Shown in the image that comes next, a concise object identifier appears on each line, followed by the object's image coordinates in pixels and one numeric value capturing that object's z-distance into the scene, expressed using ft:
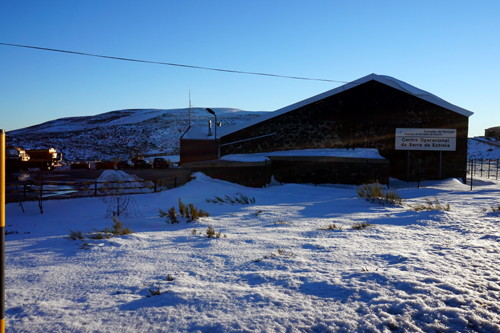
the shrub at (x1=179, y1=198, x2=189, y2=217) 28.84
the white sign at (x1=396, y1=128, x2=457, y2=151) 66.95
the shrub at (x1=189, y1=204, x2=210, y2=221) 27.99
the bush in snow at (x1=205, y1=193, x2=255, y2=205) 39.97
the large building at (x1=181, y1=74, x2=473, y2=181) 67.10
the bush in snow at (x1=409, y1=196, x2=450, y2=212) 28.00
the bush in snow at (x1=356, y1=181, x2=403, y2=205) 33.40
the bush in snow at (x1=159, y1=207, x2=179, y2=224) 28.04
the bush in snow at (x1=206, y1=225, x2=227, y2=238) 20.65
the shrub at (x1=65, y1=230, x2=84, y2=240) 21.19
